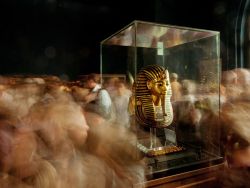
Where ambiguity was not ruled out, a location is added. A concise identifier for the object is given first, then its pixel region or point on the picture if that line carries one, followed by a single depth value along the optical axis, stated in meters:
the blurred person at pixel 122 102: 0.99
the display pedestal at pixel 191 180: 0.81
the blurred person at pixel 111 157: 0.69
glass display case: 0.97
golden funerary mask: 0.97
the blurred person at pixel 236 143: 0.90
